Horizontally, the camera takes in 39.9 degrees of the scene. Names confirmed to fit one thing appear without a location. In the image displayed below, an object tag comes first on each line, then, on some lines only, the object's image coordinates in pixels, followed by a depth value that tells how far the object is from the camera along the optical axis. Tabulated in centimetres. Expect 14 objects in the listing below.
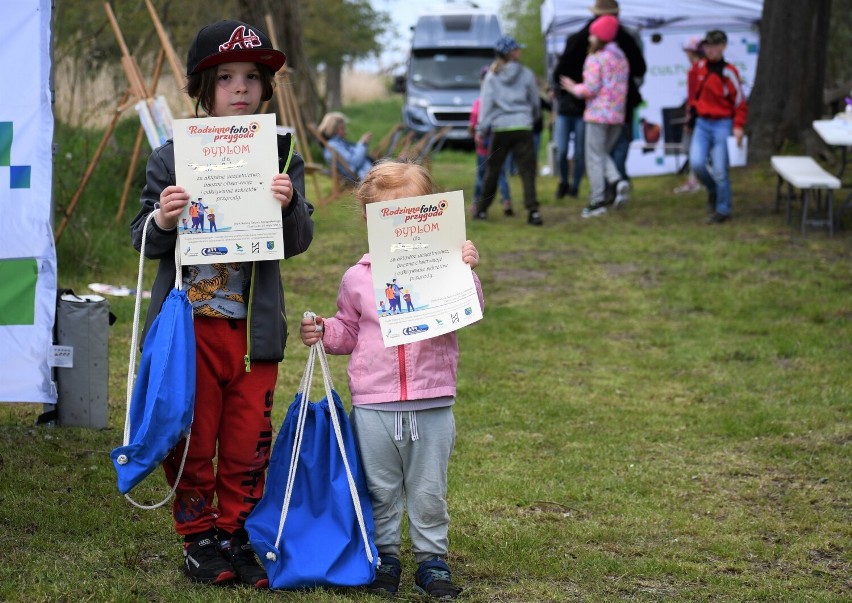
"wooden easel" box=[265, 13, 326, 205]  1322
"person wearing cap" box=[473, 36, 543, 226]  1206
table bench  1090
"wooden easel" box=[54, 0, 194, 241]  914
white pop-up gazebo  1602
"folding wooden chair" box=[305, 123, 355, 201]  1352
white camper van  2334
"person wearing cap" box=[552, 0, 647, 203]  1253
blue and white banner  495
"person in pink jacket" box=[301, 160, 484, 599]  359
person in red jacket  1154
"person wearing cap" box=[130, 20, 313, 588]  354
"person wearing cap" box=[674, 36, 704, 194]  1417
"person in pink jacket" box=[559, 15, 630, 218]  1220
